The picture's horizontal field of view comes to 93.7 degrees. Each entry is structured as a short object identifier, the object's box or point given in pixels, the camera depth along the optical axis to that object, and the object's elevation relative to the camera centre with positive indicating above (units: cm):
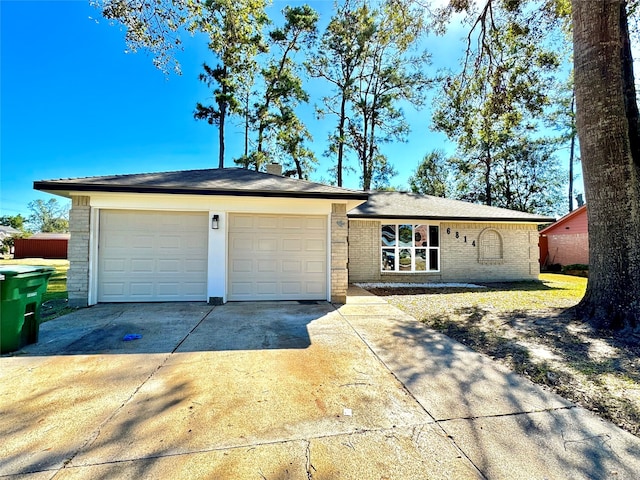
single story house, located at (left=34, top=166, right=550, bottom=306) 698 +38
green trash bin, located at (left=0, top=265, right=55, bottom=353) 396 -72
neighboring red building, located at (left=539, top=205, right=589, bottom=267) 1730 +68
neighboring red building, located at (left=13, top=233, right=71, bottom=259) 2856 +37
